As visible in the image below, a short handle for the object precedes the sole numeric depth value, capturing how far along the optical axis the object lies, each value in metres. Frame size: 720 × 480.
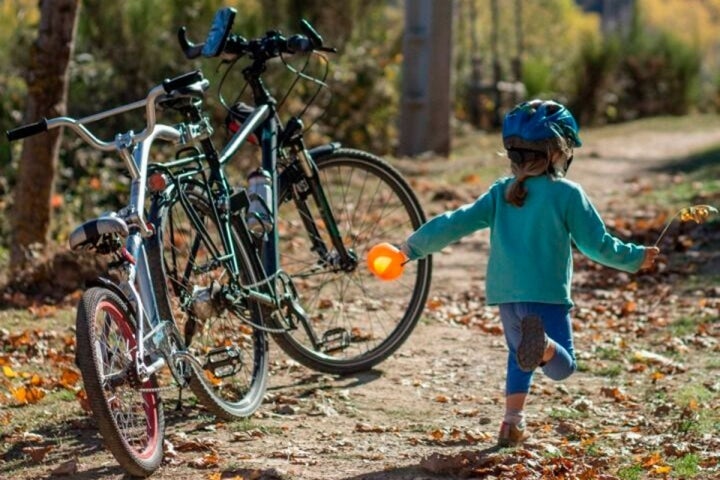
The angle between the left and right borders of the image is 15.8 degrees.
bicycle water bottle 10.62
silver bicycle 8.19
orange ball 9.22
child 9.01
